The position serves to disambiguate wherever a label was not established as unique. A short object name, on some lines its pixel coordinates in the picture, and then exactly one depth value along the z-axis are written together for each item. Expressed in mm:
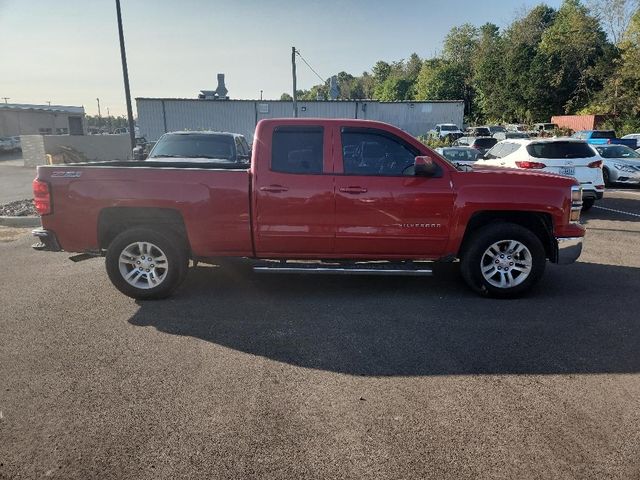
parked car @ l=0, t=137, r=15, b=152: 36594
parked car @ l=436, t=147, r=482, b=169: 14258
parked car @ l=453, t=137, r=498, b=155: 21234
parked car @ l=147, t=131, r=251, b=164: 9156
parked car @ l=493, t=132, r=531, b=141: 24709
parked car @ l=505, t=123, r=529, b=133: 38400
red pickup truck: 5047
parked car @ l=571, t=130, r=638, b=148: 20738
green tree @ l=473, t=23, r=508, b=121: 53844
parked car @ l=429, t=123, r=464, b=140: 31628
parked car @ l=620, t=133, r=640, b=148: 22816
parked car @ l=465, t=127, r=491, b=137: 33781
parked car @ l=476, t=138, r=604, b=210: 10320
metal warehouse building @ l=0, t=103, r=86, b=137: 46094
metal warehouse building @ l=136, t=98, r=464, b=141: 31766
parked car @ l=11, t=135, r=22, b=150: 38225
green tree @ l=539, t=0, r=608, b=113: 46188
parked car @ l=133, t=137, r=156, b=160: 10859
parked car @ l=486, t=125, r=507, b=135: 38088
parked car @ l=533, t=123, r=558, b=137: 34594
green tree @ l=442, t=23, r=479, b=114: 77506
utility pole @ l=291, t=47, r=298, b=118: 22391
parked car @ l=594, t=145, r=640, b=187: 15047
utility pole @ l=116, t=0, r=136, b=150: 15477
